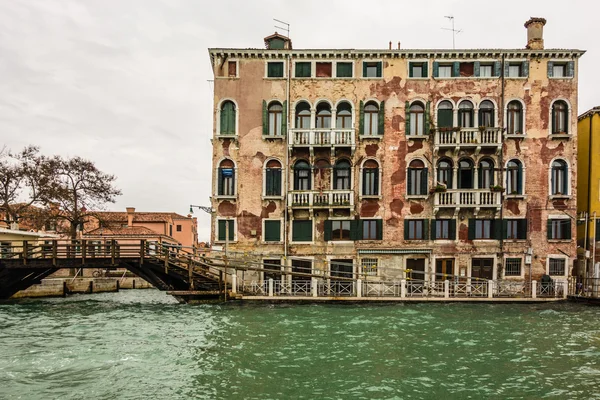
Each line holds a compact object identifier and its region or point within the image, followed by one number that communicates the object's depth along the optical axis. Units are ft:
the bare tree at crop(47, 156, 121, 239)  115.44
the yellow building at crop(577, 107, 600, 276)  90.33
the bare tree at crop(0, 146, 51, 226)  111.96
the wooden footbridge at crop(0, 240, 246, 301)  76.38
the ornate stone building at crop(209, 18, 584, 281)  87.97
